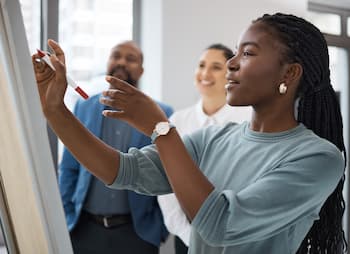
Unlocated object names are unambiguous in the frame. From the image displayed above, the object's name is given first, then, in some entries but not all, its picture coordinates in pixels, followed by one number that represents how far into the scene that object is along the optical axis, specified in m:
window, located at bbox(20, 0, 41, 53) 2.26
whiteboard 0.57
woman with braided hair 0.72
